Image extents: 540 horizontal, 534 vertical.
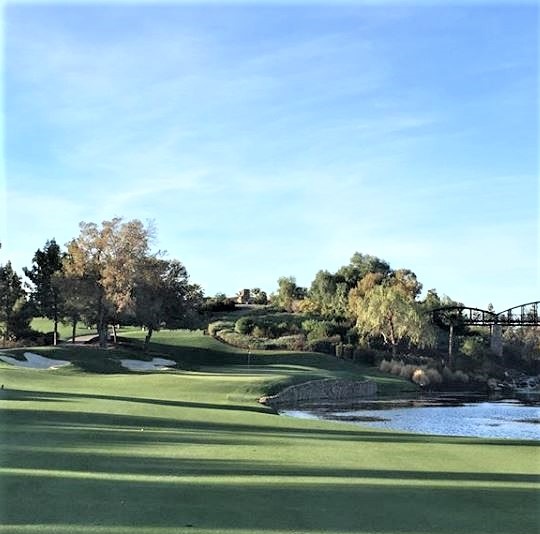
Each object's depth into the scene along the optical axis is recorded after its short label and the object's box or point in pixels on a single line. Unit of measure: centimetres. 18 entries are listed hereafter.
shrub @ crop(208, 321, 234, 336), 6644
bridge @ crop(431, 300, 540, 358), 7469
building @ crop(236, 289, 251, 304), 11881
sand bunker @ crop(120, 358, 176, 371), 4153
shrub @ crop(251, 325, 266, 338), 6400
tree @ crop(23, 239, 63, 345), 5581
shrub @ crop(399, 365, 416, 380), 4909
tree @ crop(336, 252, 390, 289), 10100
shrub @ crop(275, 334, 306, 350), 5925
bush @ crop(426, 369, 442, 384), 4916
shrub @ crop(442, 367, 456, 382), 5160
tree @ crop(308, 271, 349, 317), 7885
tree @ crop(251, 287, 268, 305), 11288
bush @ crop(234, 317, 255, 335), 6531
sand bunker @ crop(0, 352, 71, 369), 3682
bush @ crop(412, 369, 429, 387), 4743
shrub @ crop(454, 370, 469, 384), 5203
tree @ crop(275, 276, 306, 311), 9875
